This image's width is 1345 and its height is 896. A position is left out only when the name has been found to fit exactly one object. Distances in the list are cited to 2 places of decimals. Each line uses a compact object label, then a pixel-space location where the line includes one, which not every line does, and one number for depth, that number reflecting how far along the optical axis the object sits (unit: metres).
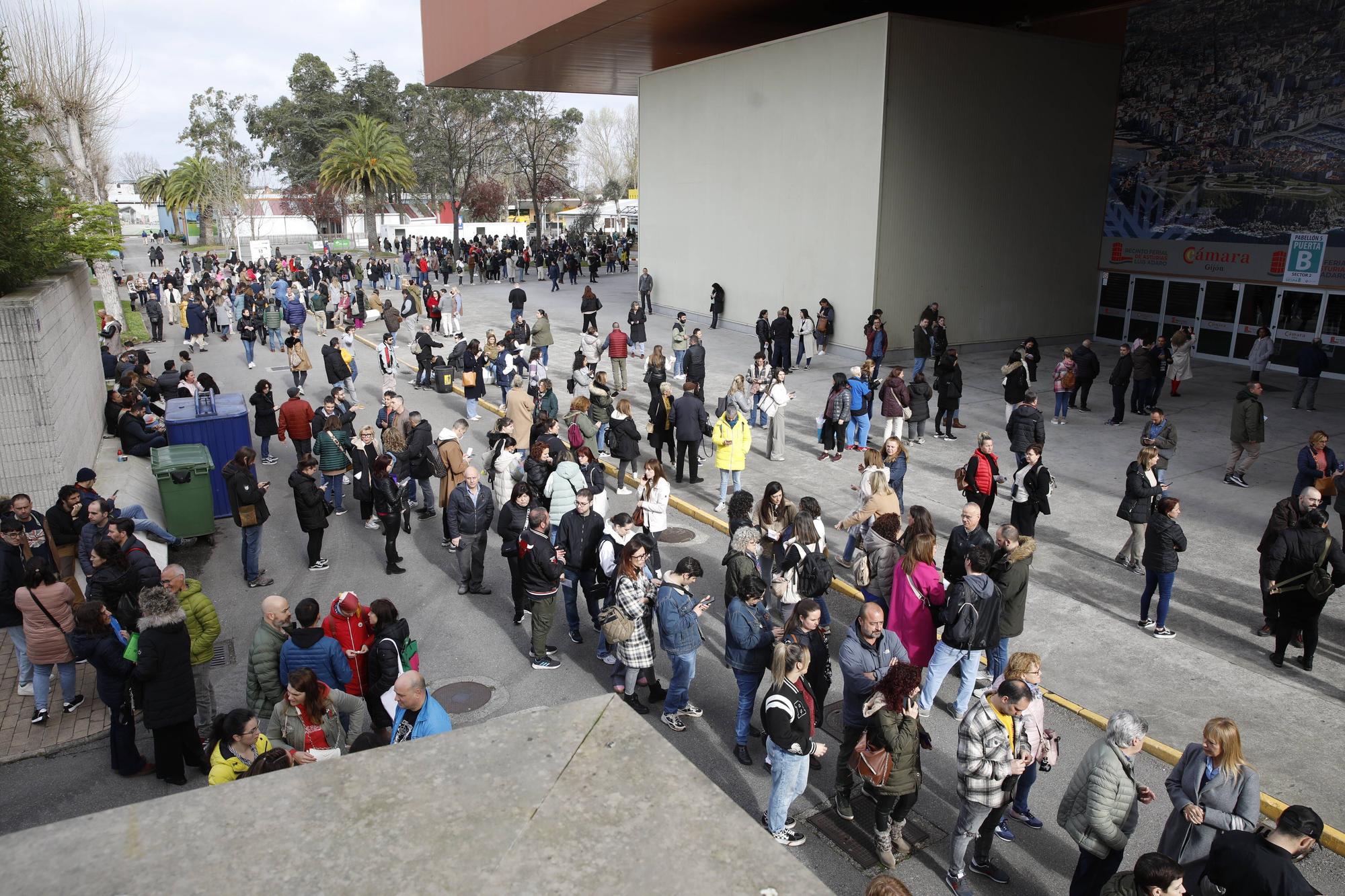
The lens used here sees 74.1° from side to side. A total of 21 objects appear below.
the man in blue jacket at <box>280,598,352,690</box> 6.80
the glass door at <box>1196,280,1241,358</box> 24.78
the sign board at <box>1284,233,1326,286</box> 22.33
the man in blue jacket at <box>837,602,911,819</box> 6.48
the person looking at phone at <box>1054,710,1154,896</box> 5.20
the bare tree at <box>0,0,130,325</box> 26.33
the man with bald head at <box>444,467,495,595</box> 10.31
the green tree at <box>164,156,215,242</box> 66.25
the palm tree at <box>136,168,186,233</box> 76.50
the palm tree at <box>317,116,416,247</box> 57.78
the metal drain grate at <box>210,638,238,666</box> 9.16
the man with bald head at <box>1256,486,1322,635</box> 8.90
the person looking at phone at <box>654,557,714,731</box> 7.28
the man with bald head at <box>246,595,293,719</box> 6.93
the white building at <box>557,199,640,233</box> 70.38
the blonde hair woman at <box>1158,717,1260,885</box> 5.19
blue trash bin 12.86
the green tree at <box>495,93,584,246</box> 68.06
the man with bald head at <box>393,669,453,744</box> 5.72
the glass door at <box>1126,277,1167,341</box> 26.67
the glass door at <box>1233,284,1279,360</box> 23.88
